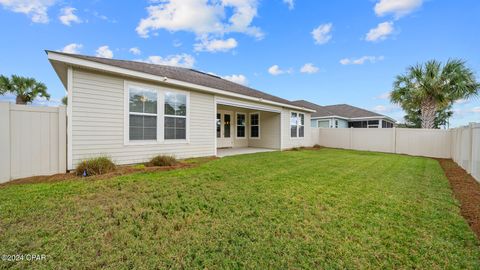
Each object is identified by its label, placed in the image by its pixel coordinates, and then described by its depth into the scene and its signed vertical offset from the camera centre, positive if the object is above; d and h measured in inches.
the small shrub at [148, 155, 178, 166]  253.3 -36.7
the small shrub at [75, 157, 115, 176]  199.5 -35.8
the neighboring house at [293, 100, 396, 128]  828.6 +65.5
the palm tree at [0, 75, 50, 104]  524.7 +122.0
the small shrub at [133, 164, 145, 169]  234.5 -40.8
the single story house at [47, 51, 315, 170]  218.2 +29.4
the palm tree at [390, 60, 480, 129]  456.8 +116.2
